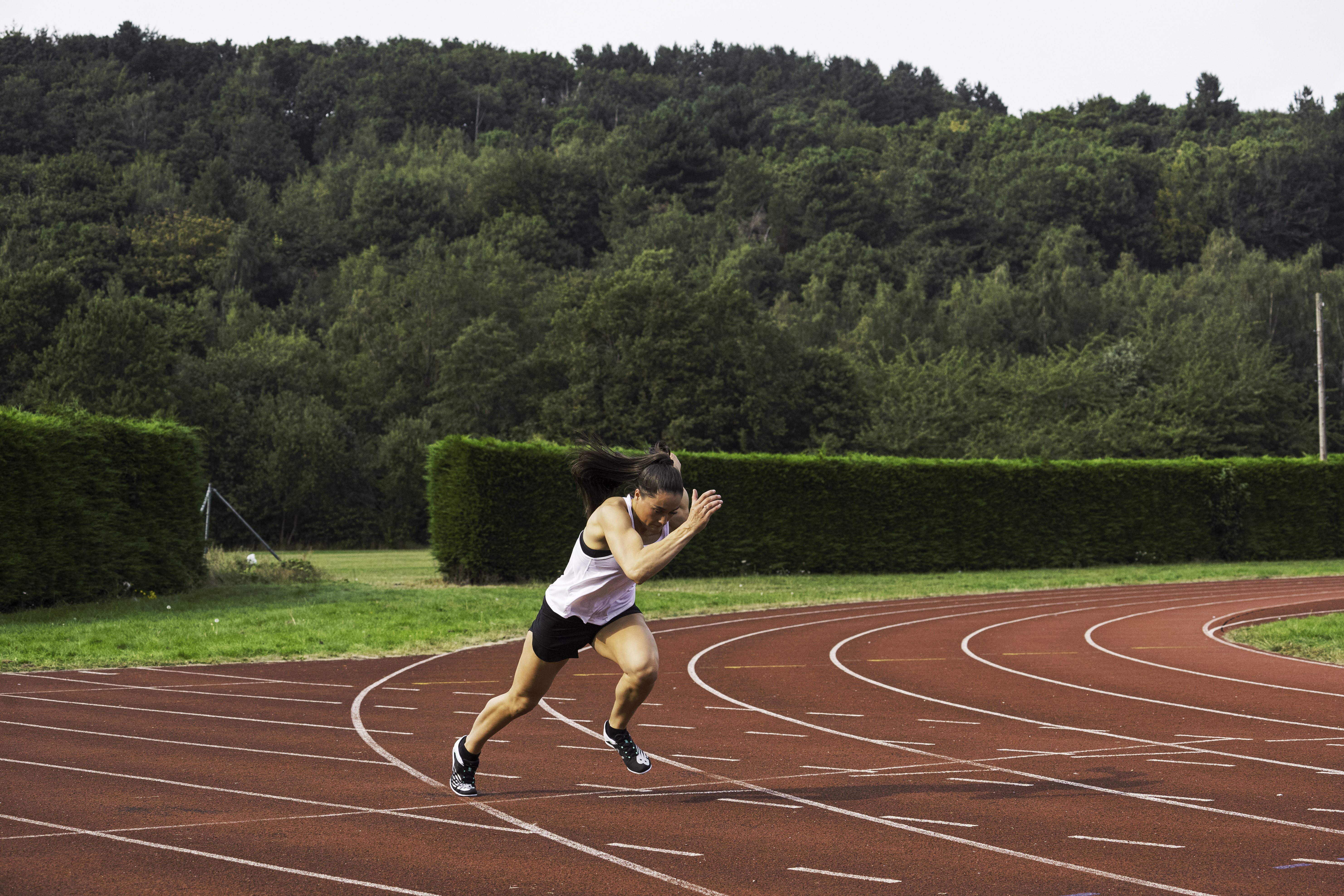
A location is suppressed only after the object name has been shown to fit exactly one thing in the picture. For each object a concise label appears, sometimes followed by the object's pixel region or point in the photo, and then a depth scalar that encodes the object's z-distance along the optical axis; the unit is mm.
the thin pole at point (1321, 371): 41438
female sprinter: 6430
